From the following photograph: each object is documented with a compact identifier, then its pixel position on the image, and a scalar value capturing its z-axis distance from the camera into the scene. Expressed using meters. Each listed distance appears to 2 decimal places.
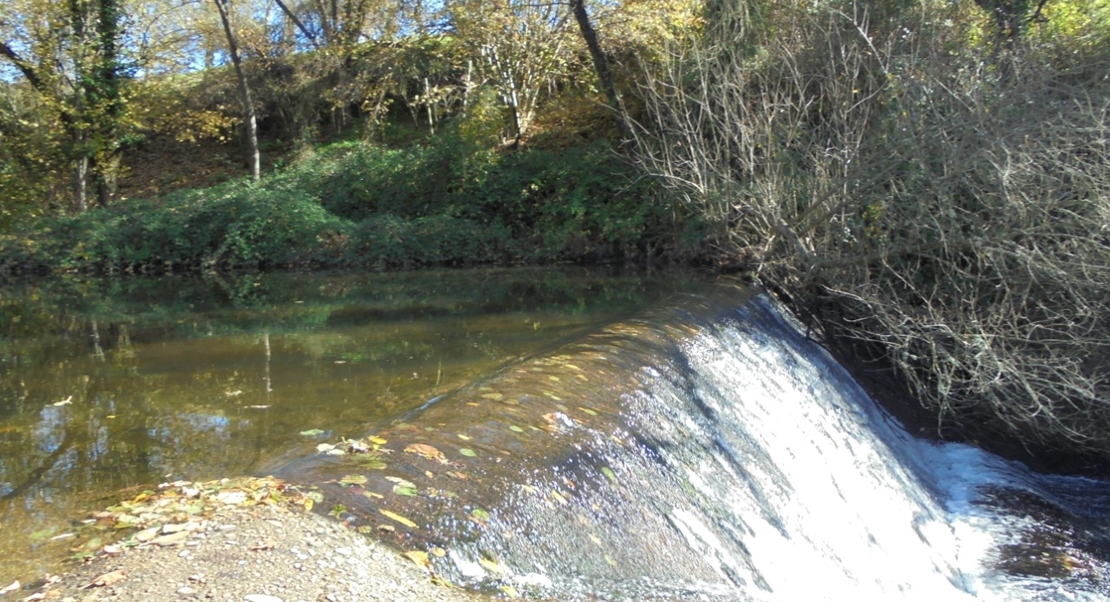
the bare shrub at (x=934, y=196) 8.52
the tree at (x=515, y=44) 22.36
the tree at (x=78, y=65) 23.11
